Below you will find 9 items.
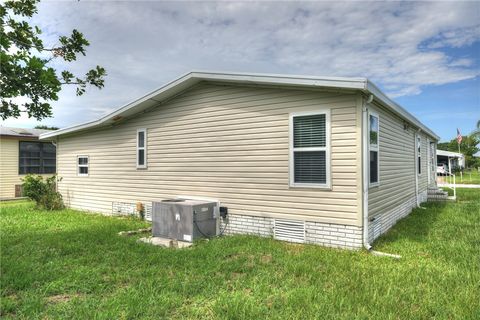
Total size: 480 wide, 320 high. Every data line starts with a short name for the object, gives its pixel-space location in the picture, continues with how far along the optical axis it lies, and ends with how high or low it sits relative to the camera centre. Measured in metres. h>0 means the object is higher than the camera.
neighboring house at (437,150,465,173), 43.13 +0.73
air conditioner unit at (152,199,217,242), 6.55 -1.18
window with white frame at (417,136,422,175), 11.80 +0.41
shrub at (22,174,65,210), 11.70 -1.09
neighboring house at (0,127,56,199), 16.19 +0.45
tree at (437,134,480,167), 45.91 +2.62
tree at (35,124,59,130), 29.04 +3.73
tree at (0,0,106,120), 2.83 +1.00
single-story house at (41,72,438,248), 5.79 +0.31
